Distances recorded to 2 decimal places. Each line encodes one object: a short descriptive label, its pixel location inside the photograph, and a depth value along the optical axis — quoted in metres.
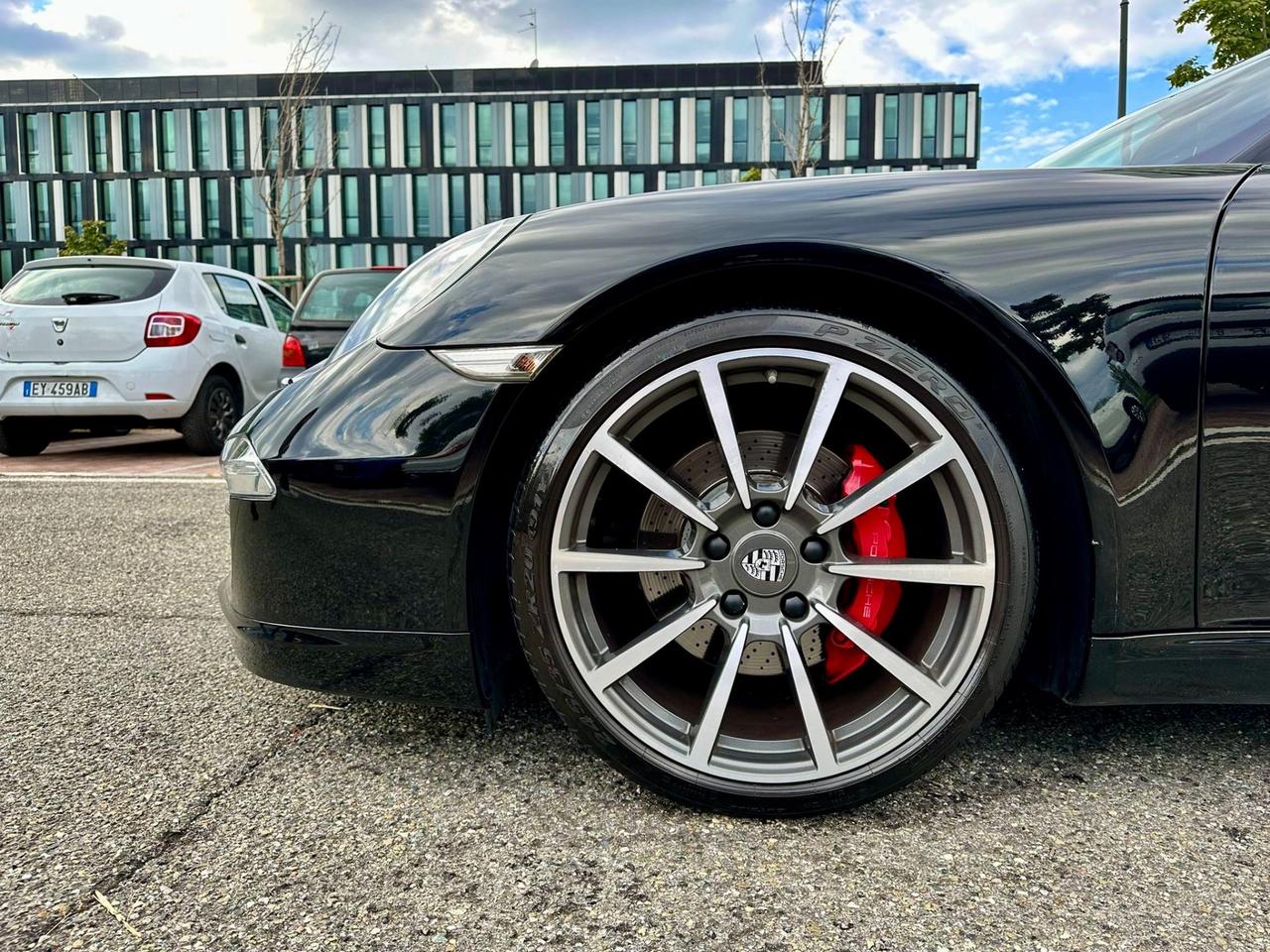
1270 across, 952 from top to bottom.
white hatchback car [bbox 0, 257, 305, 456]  6.79
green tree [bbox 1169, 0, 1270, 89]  12.97
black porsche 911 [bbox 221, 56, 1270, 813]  1.46
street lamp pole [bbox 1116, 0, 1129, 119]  12.12
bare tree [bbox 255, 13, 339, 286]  30.11
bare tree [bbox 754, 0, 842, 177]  23.09
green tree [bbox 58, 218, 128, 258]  37.28
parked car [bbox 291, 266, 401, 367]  7.71
